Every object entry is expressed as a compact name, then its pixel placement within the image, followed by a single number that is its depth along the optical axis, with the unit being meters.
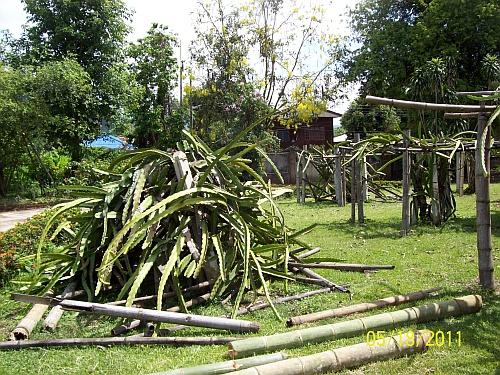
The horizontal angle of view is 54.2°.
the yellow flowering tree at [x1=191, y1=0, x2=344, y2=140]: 19.31
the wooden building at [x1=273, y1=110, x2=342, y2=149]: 31.50
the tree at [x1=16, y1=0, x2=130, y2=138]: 20.14
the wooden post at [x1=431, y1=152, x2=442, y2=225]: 9.59
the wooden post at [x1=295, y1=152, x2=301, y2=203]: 16.28
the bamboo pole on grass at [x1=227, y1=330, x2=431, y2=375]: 3.22
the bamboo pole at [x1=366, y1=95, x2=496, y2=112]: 4.65
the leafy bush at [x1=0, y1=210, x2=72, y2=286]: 6.39
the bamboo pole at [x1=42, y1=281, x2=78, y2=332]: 4.38
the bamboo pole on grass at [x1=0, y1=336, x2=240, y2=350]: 3.99
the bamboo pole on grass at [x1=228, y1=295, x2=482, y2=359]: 3.62
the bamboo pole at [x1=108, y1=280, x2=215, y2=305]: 4.60
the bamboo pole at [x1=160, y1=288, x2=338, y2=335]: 4.78
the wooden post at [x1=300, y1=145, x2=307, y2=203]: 16.17
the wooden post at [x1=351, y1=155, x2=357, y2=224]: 11.00
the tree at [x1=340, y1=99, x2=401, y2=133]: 27.41
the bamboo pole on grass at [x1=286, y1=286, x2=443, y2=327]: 4.38
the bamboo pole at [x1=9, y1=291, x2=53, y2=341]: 4.13
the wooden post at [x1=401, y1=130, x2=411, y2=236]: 8.89
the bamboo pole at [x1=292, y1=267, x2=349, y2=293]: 5.36
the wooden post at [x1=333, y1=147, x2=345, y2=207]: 14.84
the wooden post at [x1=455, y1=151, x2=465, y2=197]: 15.72
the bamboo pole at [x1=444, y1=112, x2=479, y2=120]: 4.97
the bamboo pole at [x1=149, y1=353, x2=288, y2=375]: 3.21
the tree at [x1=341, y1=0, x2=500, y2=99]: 22.48
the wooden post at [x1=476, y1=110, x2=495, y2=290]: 4.94
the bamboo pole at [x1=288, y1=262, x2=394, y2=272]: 5.89
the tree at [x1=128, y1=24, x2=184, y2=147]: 19.55
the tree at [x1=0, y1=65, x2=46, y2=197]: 16.45
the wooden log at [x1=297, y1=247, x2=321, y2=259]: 6.30
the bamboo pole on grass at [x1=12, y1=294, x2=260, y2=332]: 3.74
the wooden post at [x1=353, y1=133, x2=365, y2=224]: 10.36
